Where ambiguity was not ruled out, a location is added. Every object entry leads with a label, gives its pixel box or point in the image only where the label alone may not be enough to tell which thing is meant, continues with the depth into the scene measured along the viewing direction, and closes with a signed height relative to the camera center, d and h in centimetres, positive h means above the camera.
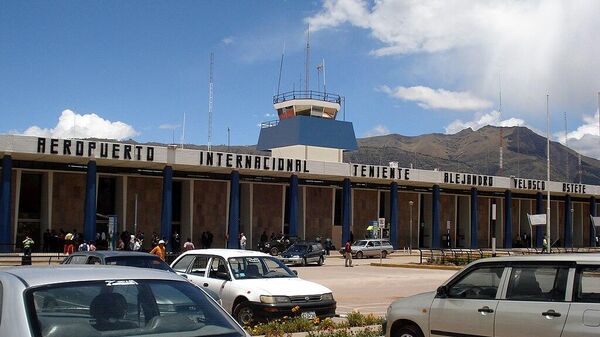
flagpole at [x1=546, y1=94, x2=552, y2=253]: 4784 +391
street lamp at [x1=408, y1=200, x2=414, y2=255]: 5497 -229
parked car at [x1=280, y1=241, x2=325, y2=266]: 3872 -221
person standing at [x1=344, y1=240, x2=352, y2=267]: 3869 -218
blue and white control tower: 6103 +775
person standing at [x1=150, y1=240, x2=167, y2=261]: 2212 -125
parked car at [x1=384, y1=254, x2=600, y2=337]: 751 -97
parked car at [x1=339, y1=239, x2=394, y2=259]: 4706 -215
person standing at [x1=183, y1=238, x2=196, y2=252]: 3259 -161
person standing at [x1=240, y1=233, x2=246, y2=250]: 4384 -182
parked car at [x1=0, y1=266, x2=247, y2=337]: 445 -67
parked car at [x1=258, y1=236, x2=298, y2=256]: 4495 -204
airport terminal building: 4047 +169
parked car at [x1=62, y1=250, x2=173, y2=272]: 1352 -97
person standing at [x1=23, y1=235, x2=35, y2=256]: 3147 -178
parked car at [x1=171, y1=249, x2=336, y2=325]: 1254 -137
